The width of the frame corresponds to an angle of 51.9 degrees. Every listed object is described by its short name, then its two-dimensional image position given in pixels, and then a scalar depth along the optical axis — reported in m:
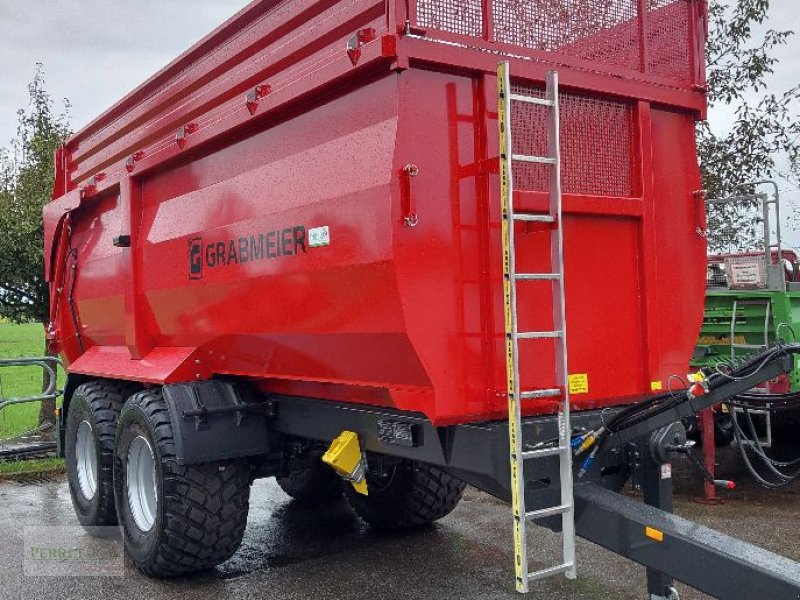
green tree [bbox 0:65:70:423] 9.36
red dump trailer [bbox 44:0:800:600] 3.25
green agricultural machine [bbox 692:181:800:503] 6.26
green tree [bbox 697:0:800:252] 8.37
